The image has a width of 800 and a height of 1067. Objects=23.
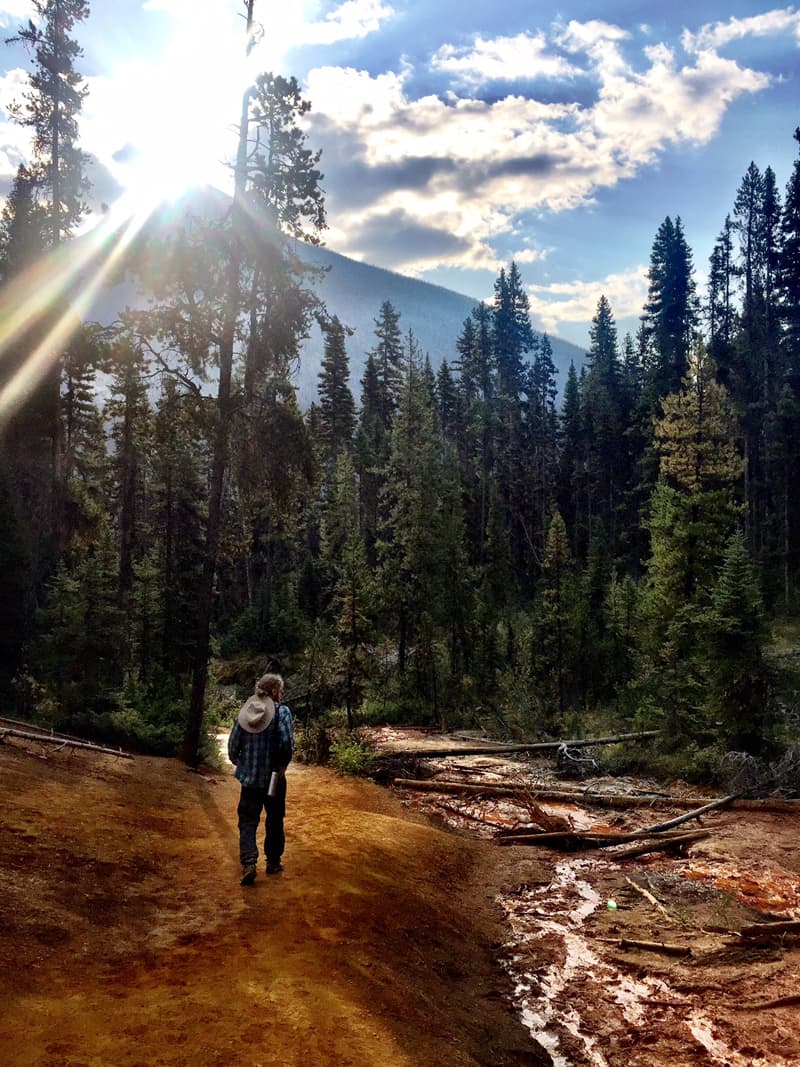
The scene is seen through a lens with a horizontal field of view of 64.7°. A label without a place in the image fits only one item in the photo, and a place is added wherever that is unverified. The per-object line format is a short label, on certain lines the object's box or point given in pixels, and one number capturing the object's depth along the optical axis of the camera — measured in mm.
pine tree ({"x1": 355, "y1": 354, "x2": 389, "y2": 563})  57250
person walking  7824
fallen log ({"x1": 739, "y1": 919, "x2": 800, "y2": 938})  7238
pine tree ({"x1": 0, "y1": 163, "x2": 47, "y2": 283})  23250
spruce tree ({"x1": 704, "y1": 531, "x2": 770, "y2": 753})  15930
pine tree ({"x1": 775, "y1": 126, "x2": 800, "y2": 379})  48812
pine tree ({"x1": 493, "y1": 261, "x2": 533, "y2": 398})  75688
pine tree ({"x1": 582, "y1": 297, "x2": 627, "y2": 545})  59844
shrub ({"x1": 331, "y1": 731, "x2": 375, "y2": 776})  16594
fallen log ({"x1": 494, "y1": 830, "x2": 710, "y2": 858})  11266
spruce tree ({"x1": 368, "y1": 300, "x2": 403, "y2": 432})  64750
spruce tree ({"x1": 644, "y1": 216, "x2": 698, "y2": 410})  57781
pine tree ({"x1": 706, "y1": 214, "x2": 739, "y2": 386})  62875
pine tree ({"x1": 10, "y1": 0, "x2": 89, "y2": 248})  23812
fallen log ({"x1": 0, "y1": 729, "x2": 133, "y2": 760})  11699
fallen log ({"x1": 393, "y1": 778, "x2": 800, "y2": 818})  13242
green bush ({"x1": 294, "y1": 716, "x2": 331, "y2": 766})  17844
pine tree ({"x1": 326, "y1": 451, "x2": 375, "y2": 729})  21672
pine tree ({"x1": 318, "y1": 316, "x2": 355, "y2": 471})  61438
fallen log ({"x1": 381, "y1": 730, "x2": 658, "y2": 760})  18828
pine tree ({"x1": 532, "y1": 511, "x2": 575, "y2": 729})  31484
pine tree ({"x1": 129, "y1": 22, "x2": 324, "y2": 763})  15867
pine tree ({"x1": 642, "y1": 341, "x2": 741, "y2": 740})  20812
